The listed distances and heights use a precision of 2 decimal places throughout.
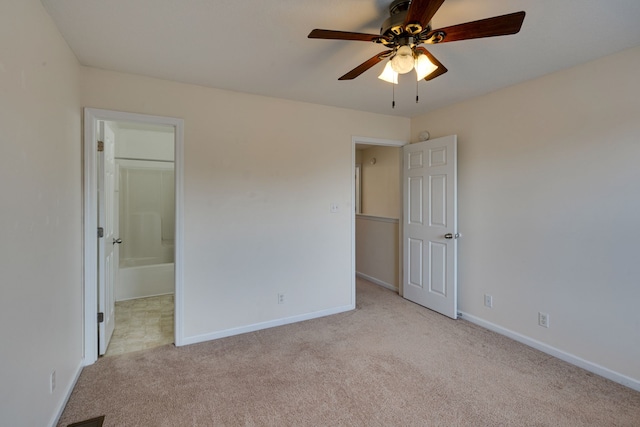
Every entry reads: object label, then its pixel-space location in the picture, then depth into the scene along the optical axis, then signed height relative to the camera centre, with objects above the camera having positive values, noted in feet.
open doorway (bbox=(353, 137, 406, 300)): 14.58 -0.09
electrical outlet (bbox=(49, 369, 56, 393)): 5.68 -3.15
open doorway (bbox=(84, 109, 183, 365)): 8.05 -0.76
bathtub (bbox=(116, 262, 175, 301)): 13.29 -2.99
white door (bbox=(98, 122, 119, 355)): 8.39 -0.72
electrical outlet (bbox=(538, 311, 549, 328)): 8.65 -3.01
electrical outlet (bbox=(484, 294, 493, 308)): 10.12 -2.90
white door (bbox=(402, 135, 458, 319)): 10.96 -0.43
